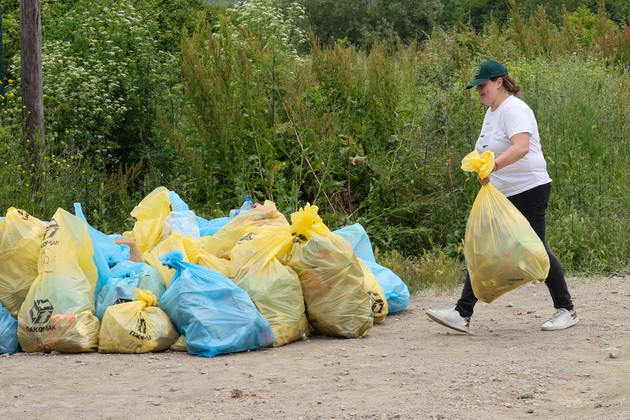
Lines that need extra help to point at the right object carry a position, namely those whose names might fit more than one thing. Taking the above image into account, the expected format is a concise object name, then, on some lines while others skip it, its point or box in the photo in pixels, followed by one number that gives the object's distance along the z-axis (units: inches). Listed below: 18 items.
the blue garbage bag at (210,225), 478.6
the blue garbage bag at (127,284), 386.3
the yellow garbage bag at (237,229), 438.0
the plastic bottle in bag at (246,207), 465.7
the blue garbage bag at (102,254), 402.0
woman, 382.0
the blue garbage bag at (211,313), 369.4
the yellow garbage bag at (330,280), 392.8
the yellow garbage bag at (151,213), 469.7
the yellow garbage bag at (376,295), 425.7
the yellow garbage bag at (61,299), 372.8
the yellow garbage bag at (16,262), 392.8
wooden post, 591.2
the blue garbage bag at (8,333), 381.1
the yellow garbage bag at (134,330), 371.2
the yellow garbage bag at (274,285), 387.2
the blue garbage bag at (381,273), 449.1
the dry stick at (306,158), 583.2
